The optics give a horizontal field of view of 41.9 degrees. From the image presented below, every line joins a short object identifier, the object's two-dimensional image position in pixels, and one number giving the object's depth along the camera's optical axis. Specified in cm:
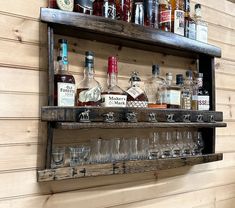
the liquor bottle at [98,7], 122
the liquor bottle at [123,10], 127
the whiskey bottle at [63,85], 111
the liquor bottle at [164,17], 141
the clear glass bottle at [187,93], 149
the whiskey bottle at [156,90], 140
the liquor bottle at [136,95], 129
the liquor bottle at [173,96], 141
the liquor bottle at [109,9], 121
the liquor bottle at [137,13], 132
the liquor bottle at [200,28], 157
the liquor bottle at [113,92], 120
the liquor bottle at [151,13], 136
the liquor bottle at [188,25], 151
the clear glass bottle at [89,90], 118
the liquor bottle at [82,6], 116
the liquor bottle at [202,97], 156
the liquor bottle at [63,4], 111
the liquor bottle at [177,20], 144
